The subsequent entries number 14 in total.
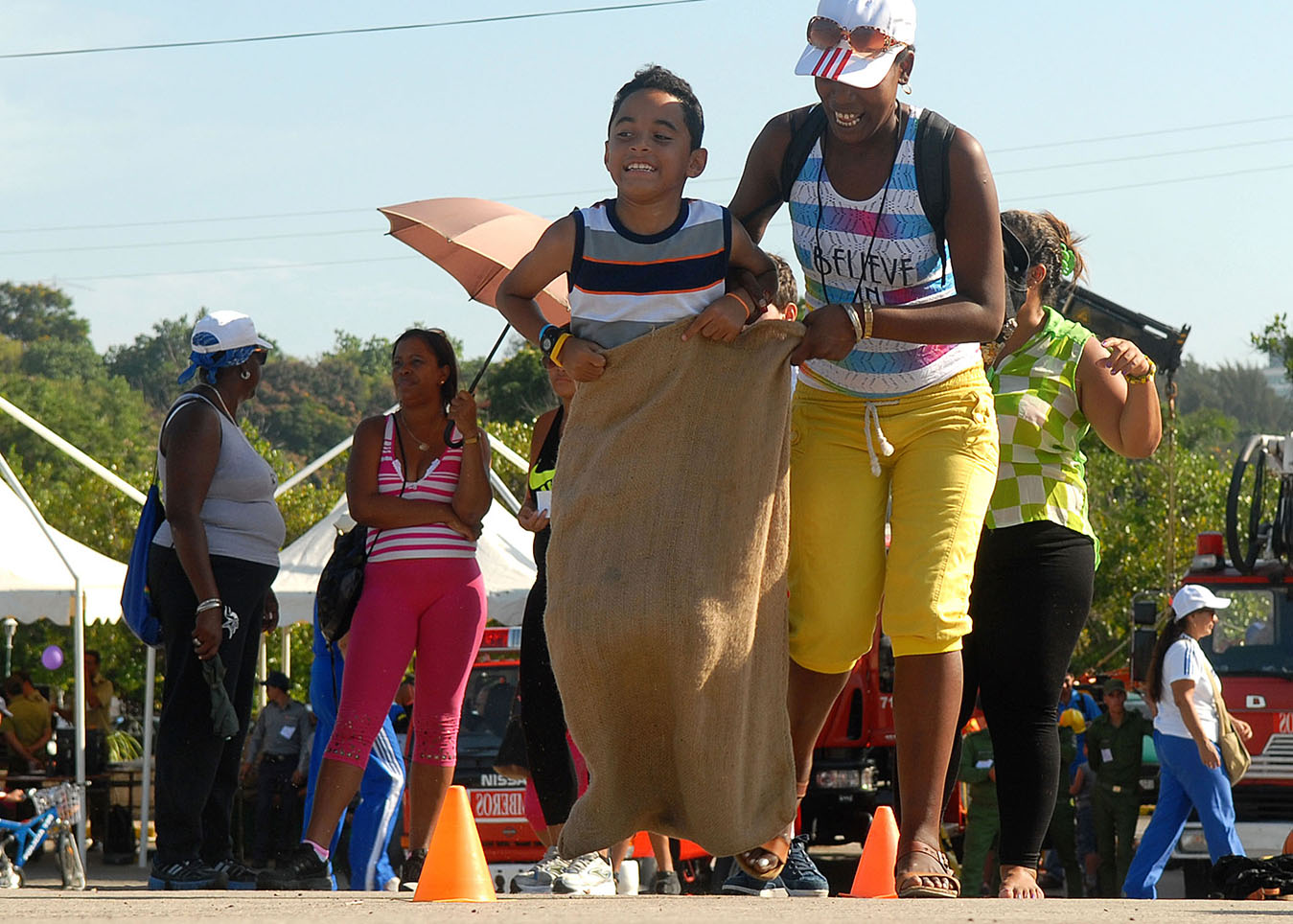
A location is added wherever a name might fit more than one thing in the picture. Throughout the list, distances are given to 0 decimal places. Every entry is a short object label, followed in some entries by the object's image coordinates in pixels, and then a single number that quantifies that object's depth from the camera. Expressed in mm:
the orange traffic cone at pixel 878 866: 10187
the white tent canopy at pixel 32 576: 27828
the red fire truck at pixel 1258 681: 27219
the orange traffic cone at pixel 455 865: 9023
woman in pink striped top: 12094
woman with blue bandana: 12305
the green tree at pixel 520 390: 106625
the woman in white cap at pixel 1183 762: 22297
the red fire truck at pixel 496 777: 25625
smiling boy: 8828
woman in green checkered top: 10437
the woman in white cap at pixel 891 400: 9039
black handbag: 12492
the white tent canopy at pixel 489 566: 29953
